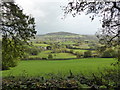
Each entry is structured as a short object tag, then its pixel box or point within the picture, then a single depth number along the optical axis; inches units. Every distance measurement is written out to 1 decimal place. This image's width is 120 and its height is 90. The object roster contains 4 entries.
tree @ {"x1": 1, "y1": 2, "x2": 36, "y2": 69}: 297.1
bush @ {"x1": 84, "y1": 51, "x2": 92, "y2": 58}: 1612.7
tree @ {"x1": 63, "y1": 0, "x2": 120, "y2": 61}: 241.1
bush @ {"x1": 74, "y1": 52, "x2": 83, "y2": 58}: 1755.7
